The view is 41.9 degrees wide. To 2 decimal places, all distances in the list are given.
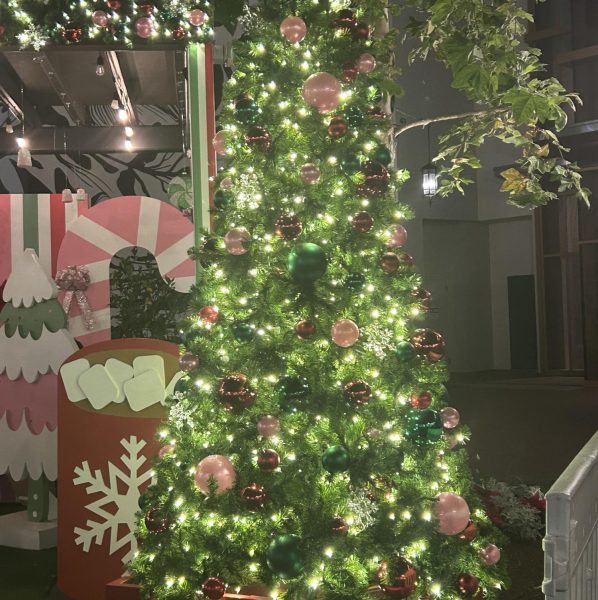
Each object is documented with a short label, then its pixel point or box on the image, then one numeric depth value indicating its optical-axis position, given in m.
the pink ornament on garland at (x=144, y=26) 3.99
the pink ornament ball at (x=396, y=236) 2.69
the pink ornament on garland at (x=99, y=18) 3.97
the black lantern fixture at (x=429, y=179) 11.58
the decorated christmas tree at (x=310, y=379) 2.41
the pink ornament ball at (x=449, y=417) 2.81
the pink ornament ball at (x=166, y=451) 2.75
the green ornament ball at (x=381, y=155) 2.70
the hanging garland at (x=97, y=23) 4.04
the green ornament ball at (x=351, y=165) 2.62
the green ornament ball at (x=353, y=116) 2.66
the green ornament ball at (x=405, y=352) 2.55
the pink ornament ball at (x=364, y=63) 2.73
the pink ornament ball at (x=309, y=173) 2.57
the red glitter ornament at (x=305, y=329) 2.46
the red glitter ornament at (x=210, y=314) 2.69
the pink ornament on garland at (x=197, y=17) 3.97
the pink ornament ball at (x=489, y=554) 2.67
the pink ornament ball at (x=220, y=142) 2.85
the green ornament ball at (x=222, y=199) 2.76
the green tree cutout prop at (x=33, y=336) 4.50
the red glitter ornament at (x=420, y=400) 2.55
